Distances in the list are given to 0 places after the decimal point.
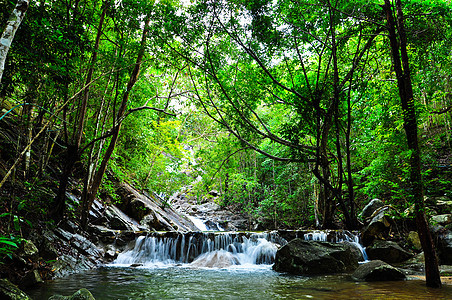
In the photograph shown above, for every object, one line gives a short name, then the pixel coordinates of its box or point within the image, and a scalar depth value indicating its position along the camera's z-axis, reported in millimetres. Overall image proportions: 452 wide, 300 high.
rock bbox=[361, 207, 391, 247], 9703
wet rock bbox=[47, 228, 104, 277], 6618
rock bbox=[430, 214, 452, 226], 8455
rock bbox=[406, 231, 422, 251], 9014
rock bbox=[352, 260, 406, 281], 5844
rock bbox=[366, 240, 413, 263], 8453
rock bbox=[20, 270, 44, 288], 4984
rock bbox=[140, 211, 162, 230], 12312
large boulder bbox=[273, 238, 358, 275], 7188
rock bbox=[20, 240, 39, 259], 5297
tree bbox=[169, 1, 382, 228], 7008
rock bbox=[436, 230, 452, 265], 7707
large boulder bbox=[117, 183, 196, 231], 12773
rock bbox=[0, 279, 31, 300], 3318
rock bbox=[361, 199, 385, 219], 11297
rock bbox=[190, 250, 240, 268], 8841
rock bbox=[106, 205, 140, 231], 10906
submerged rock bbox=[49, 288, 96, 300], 3551
